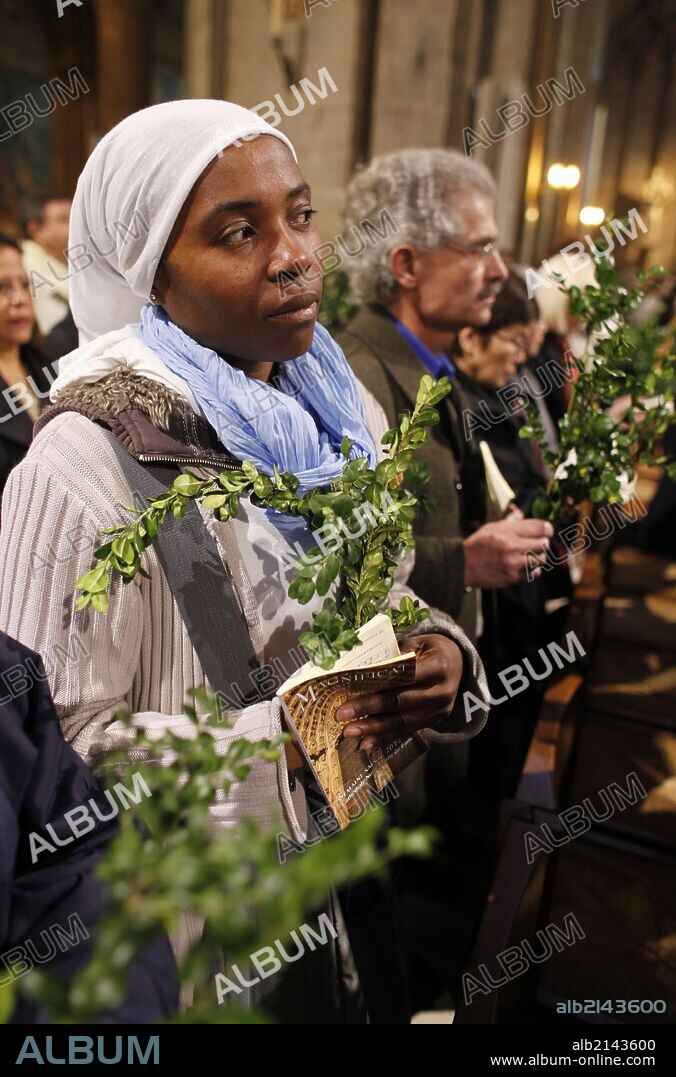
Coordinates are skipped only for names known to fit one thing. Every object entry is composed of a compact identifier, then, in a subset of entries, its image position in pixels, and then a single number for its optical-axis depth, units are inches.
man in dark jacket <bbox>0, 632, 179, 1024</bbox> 31.5
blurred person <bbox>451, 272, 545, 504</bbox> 118.6
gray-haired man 82.0
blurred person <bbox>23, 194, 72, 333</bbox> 138.5
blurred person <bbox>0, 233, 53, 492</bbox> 108.3
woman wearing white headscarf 41.1
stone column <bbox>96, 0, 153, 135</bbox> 216.2
